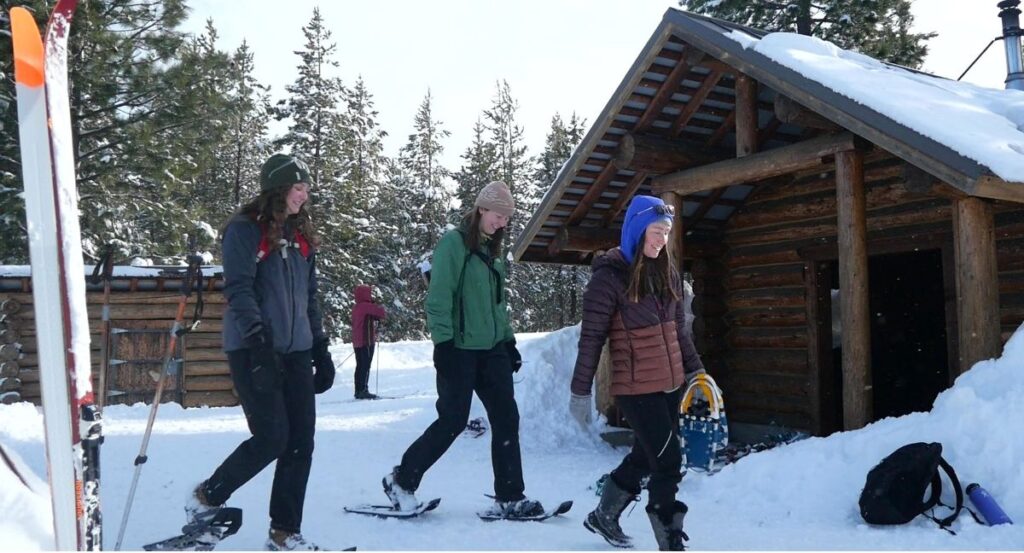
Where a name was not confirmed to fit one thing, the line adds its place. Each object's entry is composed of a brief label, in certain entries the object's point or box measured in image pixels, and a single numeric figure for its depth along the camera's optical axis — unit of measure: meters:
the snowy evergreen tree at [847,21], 19.62
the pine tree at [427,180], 36.78
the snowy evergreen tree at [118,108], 15.91
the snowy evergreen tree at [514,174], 37.75
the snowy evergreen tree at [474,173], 37.50
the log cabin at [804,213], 6.41
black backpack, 5.03
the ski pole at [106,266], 4.18
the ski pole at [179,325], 4.18
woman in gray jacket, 4.02
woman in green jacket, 5.13
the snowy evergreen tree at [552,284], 37.16
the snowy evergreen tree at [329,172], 29.36
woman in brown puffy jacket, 4.25
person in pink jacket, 14.63
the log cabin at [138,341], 14.33
